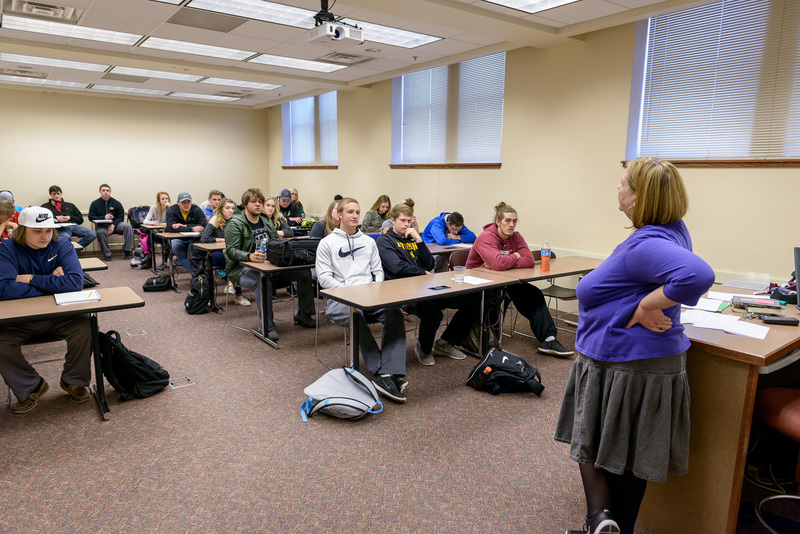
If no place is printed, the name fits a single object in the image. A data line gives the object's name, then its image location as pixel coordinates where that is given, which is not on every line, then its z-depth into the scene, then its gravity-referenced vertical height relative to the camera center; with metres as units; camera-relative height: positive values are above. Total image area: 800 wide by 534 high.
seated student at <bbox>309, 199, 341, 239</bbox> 4.76 -0.45
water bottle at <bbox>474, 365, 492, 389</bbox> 3.64 -1.34
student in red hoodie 4.38 -0.64
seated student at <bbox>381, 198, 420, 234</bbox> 6.04 -0.46
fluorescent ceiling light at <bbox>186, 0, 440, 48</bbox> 4.75 +1.65
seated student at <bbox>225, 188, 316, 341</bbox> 4.96 -0.66
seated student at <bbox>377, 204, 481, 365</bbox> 4.20 -0.95
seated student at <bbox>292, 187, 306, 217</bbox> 9.75 -0.27
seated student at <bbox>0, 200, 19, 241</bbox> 4.46 -0.35
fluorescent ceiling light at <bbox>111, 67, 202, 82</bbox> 7.73 +1.66
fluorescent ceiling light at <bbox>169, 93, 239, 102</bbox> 10.02 +1.69
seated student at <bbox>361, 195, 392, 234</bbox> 7.25 -0.43
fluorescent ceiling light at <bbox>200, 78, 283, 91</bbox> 8.44 +1.67
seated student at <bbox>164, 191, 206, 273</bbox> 7.03 -0.56
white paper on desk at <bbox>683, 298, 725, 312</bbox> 2.68 -0.61
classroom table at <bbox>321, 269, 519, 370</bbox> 3.26 -0.73
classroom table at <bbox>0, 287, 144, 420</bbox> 2.81 -0.72
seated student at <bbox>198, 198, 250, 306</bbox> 6.05 -0.56
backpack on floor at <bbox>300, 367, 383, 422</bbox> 3.15 -1.32
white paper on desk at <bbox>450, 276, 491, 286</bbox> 3.94 -0.72
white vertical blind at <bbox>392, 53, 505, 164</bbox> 6.71 +1.03
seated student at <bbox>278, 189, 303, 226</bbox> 9.04 -0.46
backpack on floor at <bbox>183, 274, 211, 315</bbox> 5.65 -1.26
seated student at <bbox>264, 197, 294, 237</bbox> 5.56 -0.38
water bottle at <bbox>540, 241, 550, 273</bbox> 4.39 -0.63
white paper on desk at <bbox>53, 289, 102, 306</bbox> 3.03 -0.70
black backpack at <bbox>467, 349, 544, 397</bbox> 3.60 -1.33
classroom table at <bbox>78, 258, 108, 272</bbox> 4.26 -0.71
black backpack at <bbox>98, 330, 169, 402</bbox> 3.38 -1.27
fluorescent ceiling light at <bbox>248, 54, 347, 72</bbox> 6.91 +1.67
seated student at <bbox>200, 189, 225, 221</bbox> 7.87 -0.23
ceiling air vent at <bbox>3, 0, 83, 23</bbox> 4.68 +1.59
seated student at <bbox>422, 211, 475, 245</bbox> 6.52 -0.56
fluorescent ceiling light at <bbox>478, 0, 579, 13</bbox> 4.54 +1.63
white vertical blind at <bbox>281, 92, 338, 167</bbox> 9.95 +1.09
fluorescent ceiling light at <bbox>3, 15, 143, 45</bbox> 5.29 +1.62
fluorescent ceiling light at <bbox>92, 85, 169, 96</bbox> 9.20 +1.68
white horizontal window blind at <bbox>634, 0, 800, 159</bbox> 4.27 +0.97
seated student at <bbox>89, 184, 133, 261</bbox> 9.51 -0.68
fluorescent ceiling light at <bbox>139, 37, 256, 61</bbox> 6.11 +1.66
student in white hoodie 3.58 -0.74
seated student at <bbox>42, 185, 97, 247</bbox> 9.07 -0.51
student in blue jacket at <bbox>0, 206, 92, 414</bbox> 3.05 -0.66
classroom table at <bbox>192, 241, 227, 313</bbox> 5.64 -0.89
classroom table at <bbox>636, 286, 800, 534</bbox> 1.90 -0.89
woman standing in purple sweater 1.73 -0.62
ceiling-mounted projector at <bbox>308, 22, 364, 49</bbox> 4.13 +1.23
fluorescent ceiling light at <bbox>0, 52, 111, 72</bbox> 6.92 +1.63
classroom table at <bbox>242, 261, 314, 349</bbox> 4.49 -0.86
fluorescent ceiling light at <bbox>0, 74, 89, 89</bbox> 8.42 +1.66
